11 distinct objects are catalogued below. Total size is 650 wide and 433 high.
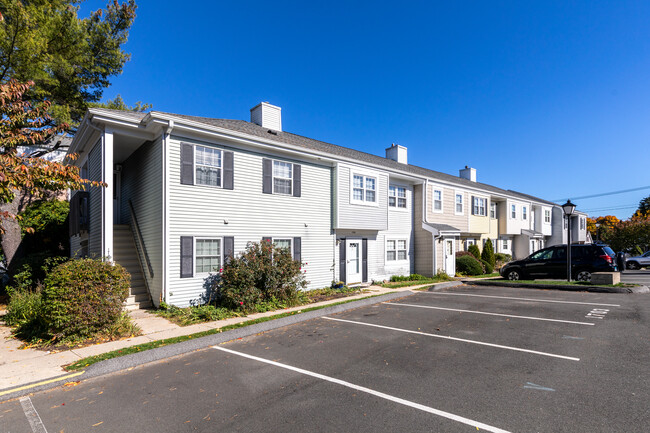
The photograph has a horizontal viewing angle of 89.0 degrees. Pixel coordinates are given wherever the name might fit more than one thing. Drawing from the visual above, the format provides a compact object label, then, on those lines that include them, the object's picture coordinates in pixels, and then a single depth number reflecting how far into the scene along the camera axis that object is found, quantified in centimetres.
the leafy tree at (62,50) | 1210
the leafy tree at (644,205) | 6134
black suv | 1541
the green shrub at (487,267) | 2238
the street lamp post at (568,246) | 1520
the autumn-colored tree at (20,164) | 689
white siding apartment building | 1018
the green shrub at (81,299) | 695
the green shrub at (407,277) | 1725
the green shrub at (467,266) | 2080
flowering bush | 1013
